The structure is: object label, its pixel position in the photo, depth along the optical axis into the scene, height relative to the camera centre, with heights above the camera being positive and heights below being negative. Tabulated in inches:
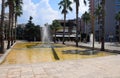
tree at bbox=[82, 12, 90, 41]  1540.5 +378.1
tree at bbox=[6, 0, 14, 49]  532.2 +210.6
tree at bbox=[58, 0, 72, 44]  970.3 +363.5
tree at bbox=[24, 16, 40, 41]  1490.8 +115.1
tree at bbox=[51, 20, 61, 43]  1584.2 +239.9
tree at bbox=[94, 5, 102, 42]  1317.7 +395.5
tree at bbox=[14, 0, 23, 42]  868.7 +262.4
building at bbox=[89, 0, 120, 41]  1770.2 +396.4
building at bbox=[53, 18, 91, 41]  1753.9 +155.0
